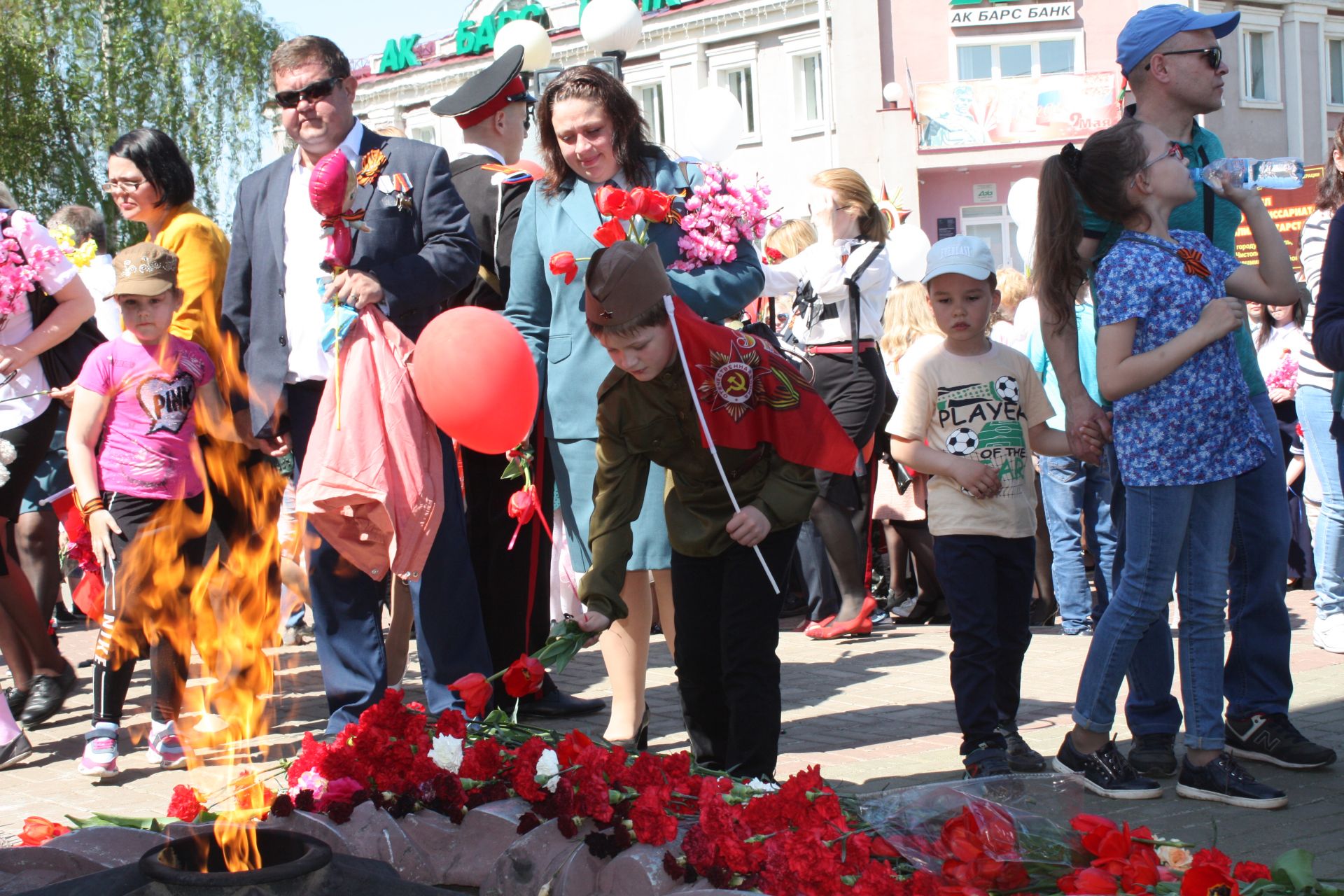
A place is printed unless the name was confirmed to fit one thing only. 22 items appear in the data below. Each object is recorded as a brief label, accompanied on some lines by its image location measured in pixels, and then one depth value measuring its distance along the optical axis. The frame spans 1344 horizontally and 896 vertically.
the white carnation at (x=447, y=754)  3.80
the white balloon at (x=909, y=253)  9.85
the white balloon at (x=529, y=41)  8.84
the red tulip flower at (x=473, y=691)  3.91
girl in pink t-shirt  5.31
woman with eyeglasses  5.61
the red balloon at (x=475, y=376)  4.41
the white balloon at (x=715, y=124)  8.92
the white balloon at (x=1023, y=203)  10.49
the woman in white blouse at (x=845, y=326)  7.80
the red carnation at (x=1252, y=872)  2.88
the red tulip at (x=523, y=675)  3.82
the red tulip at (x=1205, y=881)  2.77
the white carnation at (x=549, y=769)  3.63
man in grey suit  5.03
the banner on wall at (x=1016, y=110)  30.91
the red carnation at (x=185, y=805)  3.63
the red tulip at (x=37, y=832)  3.57
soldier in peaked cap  5.79
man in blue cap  4.44
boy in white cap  4.62
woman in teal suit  4.90
